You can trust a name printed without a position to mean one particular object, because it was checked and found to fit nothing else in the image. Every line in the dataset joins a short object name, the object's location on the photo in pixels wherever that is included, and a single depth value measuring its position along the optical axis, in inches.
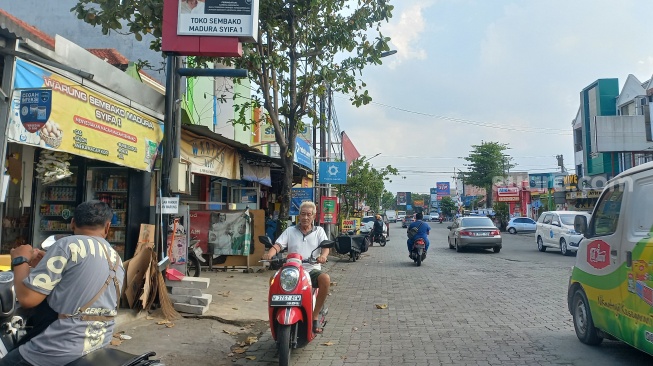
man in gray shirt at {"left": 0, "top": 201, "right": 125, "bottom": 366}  107.6
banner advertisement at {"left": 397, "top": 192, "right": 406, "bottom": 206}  4119.1
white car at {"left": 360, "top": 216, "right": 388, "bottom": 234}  1042.8
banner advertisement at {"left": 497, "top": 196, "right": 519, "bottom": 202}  2306.8
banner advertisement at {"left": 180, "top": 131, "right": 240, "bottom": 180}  421.4
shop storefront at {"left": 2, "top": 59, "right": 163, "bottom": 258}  225.9
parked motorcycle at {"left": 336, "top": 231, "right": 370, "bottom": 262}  623.2
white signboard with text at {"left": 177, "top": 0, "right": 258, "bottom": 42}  310.5
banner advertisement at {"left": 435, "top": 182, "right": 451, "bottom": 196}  4104.3
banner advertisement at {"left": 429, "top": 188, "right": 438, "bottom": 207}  4618.6
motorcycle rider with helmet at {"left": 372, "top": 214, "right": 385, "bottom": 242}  924.9
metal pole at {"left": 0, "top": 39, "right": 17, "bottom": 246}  209.8
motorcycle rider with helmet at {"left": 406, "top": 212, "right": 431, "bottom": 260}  617.0
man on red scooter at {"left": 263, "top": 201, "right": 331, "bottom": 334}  226.8
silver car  794.2
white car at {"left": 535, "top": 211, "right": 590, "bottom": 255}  751.7
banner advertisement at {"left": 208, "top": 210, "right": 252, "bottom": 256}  494.6
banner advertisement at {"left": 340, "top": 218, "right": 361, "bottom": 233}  909.2
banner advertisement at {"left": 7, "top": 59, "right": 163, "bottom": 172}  214.5
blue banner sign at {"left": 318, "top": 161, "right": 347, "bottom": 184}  766.5
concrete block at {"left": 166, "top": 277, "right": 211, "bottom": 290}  317.1
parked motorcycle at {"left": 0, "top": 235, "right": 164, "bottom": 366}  112.6
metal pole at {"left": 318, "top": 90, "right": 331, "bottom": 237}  832.3
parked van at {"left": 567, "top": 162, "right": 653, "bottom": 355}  178.9
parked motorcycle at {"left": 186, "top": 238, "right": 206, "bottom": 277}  419.5
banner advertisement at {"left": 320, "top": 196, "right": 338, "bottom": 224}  761.0
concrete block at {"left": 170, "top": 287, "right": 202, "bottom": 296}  313.3
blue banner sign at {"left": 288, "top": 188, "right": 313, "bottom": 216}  669.3
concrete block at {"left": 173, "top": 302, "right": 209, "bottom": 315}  299.4
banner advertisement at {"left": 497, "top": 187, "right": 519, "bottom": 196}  2316.7
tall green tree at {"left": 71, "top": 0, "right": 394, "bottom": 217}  459.8
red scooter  195.2
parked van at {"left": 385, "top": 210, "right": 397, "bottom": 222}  3327.8
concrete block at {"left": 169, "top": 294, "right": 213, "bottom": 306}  306.0
